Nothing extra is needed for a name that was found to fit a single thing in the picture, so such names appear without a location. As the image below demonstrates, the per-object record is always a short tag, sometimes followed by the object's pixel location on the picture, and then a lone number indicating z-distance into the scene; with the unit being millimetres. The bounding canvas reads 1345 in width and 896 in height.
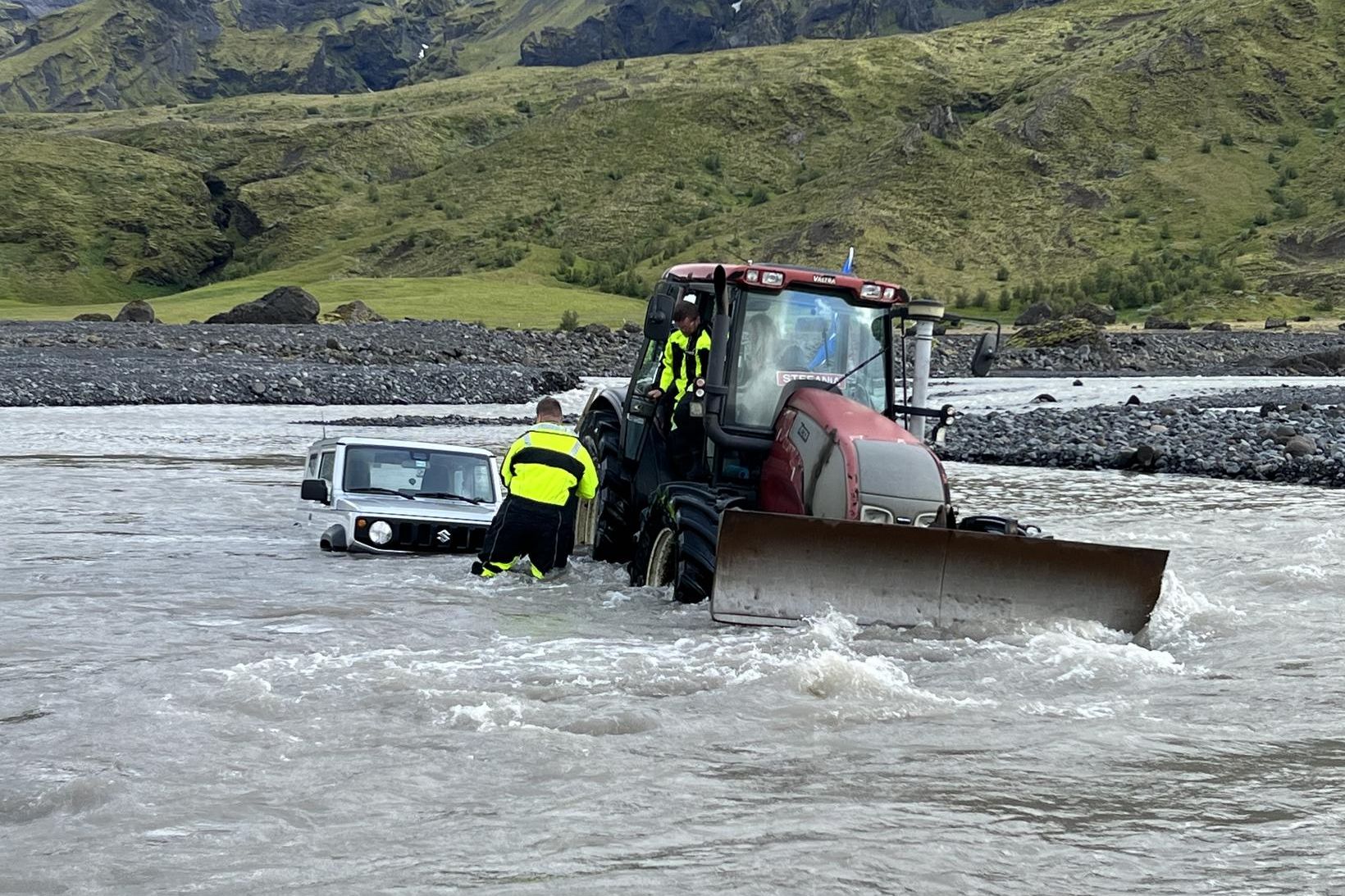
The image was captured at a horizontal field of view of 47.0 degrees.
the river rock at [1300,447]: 22328
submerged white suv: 13234
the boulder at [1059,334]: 54250
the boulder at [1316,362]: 45312
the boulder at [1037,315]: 66125
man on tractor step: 10922
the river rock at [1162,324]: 61978
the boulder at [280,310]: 60656
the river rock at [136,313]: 61031
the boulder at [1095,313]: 64062
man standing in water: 11641
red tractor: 9219
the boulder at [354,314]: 61344
